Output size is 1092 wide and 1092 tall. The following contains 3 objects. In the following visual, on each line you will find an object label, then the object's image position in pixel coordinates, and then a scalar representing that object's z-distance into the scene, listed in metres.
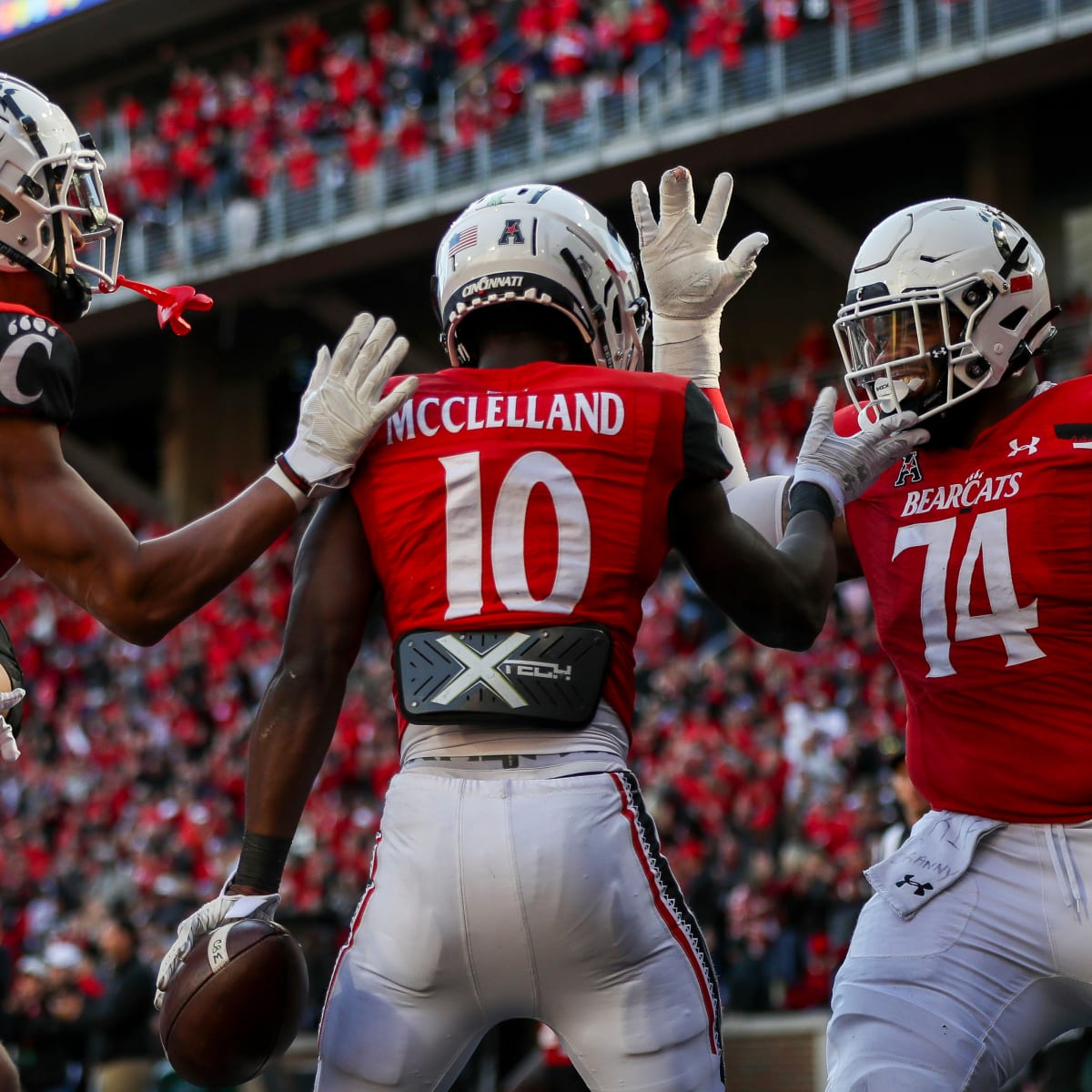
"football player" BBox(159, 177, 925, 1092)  5.98
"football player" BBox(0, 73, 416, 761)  6.36
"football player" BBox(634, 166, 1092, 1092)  6.87
